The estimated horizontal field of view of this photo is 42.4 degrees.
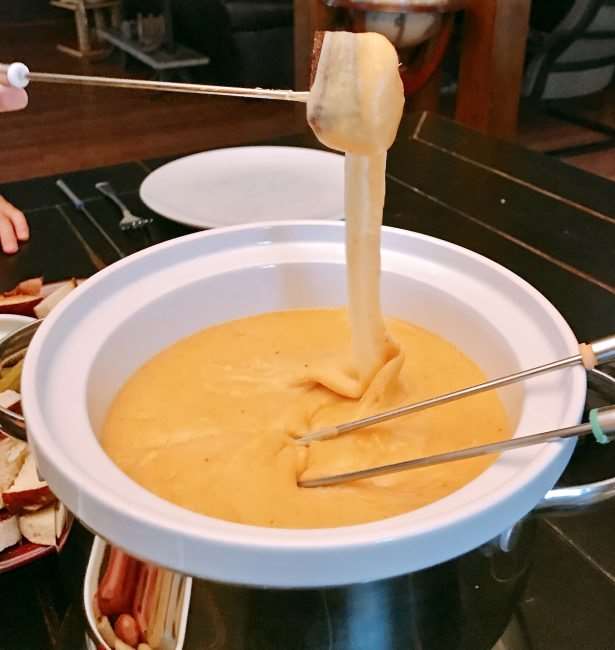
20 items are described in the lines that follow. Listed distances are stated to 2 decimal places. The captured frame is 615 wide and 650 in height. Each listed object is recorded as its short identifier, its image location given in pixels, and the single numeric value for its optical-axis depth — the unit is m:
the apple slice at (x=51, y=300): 0.85
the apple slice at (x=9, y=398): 0.63
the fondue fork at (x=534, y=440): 0.39
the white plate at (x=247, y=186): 1.07
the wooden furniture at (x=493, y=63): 2.14
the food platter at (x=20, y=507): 0.60
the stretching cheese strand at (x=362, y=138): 0.47
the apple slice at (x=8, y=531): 0.61
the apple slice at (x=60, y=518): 0.48
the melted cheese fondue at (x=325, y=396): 0.47
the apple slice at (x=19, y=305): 0.86
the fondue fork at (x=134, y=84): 0.55
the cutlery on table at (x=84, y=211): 1.05
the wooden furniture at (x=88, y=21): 4.61
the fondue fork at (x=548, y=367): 0.45
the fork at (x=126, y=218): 1.09
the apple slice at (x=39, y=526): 0.61
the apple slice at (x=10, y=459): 0.65
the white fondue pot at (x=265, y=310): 0.37
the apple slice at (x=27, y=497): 0.61
